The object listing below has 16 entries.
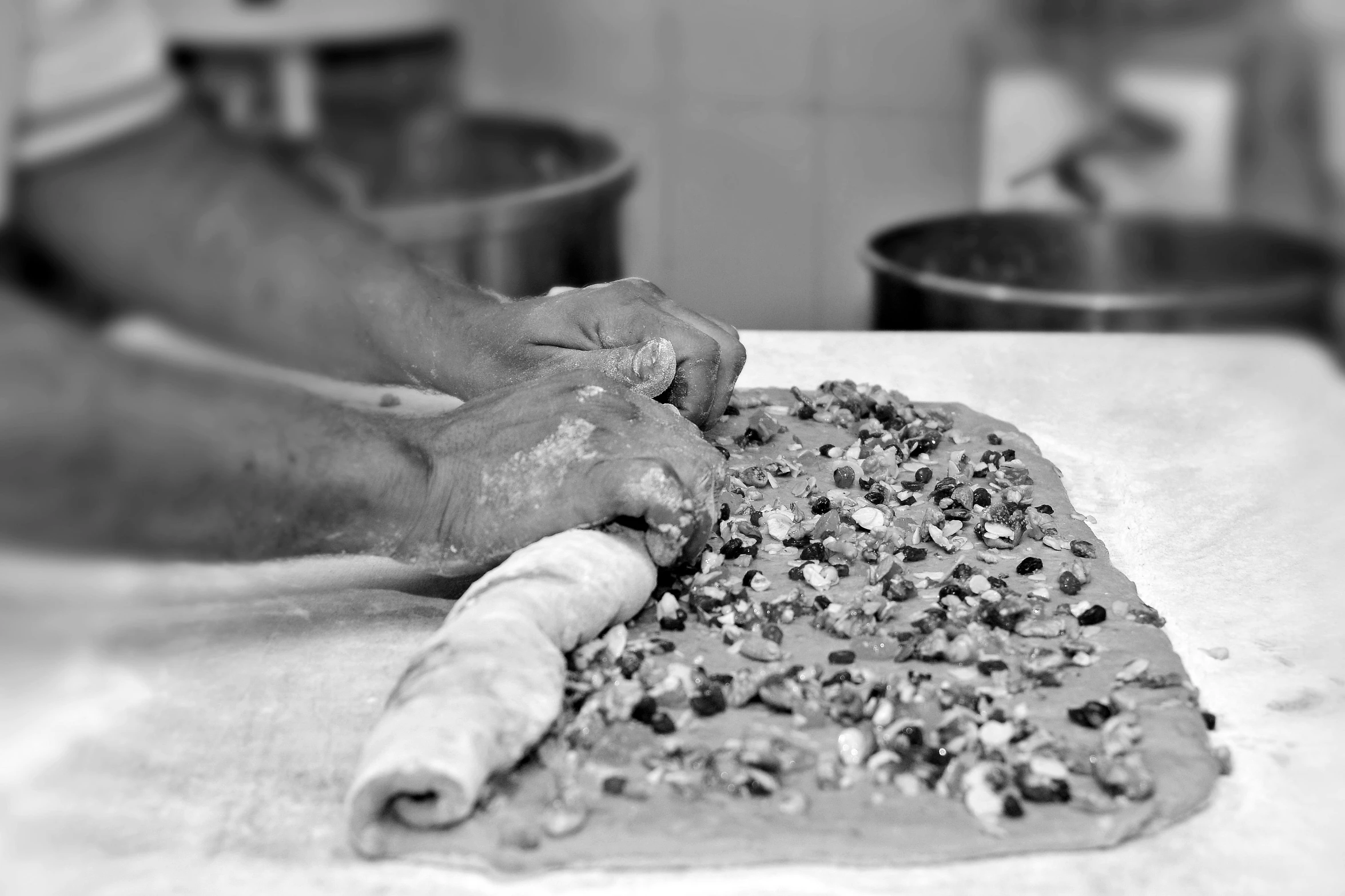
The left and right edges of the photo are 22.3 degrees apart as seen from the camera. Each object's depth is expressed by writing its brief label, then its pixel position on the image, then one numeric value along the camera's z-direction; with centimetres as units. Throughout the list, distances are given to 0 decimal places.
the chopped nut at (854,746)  130
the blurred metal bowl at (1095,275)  174
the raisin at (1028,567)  142
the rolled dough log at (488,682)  126
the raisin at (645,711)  132
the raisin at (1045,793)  128
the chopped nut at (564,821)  127
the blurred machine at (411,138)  143
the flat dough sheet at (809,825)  127
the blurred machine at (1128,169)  189
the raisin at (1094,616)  138
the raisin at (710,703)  133
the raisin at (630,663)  135
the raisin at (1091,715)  132
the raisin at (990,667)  135
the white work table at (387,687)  127
